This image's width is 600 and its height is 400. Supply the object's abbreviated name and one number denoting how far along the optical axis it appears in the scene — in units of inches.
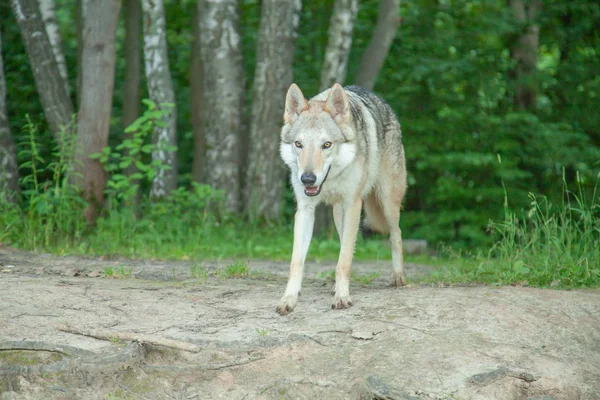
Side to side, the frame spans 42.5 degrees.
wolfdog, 240.2
